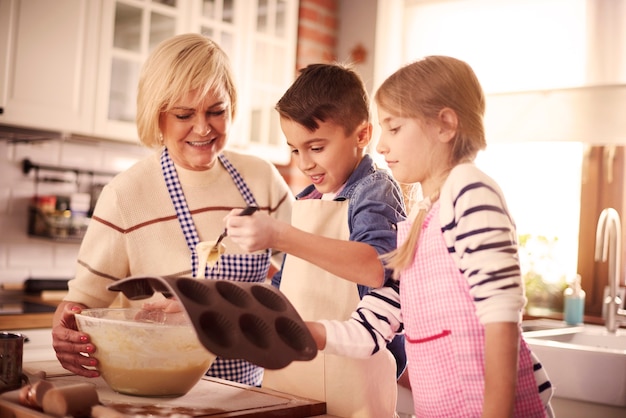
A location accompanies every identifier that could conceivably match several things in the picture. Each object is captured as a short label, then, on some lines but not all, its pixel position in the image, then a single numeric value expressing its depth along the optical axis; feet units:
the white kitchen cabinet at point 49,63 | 8.92
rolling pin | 3.59
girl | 3.52
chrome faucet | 8.91
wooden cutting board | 3.87
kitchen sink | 6.92
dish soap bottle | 9.56
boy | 4.60
